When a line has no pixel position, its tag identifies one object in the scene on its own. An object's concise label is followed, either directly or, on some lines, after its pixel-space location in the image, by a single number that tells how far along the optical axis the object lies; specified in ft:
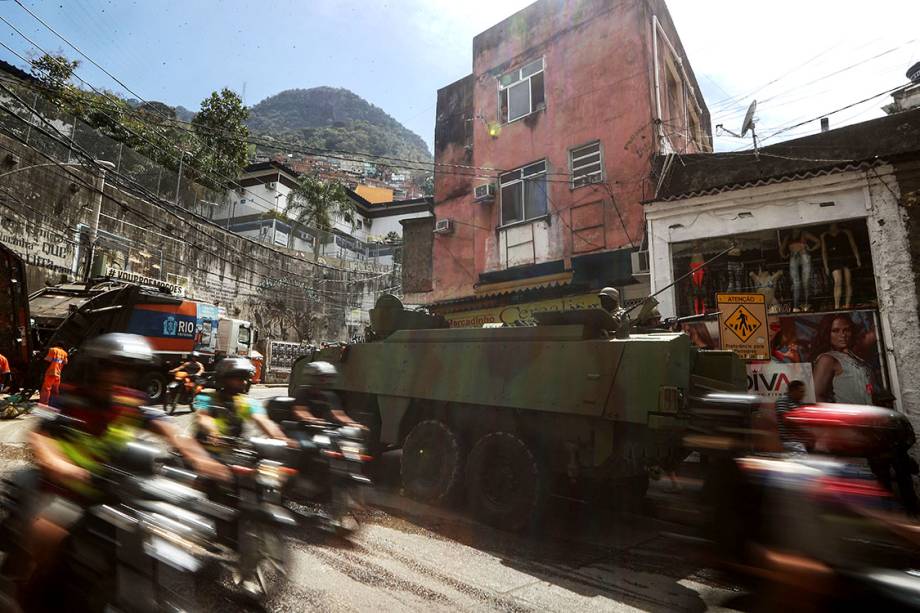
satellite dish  36.32
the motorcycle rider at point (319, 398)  17.43
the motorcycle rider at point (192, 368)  40.52
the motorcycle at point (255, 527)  10.94
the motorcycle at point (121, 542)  8.30
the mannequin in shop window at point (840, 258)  27.04
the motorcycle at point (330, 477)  14.39
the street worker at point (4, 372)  32.66
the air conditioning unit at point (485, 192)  48.60
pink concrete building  40.45
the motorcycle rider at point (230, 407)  14.75
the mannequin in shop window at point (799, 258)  28.02
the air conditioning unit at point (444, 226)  52.95
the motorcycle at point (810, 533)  7.01
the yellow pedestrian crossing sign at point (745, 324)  24.53
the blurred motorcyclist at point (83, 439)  8.46
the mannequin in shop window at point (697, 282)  31.30
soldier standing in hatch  20.21
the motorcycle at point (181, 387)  39.45
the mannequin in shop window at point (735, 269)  30.09
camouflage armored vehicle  15.47
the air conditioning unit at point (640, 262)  35.17
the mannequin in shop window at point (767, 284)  28.84
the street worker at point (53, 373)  32.86
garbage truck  39.27
